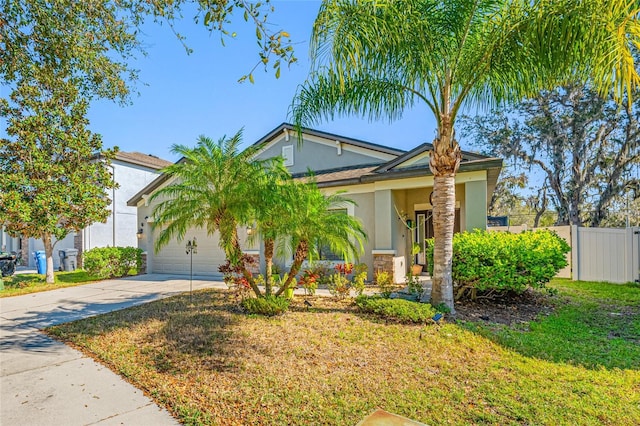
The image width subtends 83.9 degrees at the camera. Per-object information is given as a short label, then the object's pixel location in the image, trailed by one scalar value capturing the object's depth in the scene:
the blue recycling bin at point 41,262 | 18.31
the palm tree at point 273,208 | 6.84
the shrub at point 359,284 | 8.59
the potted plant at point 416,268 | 9.27
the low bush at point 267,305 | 7.26
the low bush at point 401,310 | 6.43
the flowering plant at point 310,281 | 8.62
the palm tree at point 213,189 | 6.98
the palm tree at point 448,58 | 5.30
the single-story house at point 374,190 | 10.21
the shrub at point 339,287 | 8.66
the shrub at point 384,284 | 8.12
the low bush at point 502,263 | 7.39
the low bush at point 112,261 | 14.65
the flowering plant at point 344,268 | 9.41
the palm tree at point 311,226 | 7.16
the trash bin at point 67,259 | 18.78
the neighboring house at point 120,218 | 19.69
